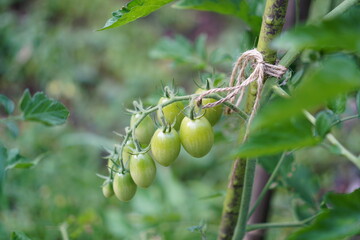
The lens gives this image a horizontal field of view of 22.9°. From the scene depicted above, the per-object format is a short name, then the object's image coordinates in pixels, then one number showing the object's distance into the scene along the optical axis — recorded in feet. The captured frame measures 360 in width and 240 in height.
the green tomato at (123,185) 2.34
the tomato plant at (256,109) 1.77
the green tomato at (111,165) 2.38
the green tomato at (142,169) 2.30
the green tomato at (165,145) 2.27
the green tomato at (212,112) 2.35
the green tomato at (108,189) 2.41
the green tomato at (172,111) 2.34
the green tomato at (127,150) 2.33
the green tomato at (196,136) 2.26
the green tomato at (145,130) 2.34
